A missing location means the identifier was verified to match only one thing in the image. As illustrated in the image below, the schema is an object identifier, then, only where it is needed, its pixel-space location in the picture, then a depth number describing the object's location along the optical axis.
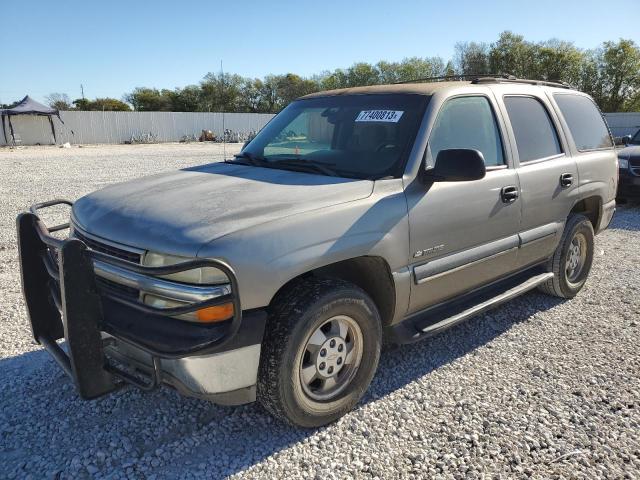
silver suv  2.41
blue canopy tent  30.83
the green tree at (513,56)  48.78
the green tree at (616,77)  42.41
